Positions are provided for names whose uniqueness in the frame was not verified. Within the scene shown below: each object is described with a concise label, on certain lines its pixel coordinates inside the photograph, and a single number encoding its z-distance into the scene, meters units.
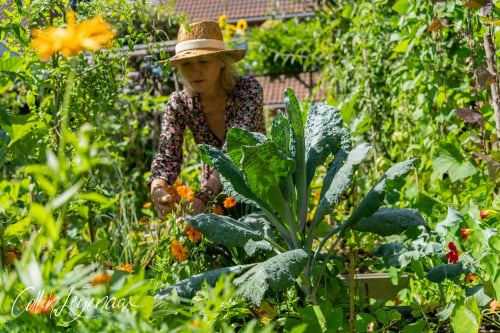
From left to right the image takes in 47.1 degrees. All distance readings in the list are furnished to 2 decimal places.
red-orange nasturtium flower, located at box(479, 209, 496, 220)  1.58
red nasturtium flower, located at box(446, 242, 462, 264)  1.52
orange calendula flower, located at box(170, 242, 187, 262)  1.60
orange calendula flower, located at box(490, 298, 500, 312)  1.35
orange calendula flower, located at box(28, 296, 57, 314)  0.71
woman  2.33
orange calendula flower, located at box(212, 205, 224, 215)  1.85
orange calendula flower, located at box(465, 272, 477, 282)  1.58
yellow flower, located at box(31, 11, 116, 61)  0.68
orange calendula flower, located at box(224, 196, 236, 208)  1.74
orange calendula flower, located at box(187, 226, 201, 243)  1.67
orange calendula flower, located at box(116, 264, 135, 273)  1.52
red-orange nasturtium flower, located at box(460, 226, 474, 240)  1.53
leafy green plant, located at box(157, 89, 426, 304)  1.33
